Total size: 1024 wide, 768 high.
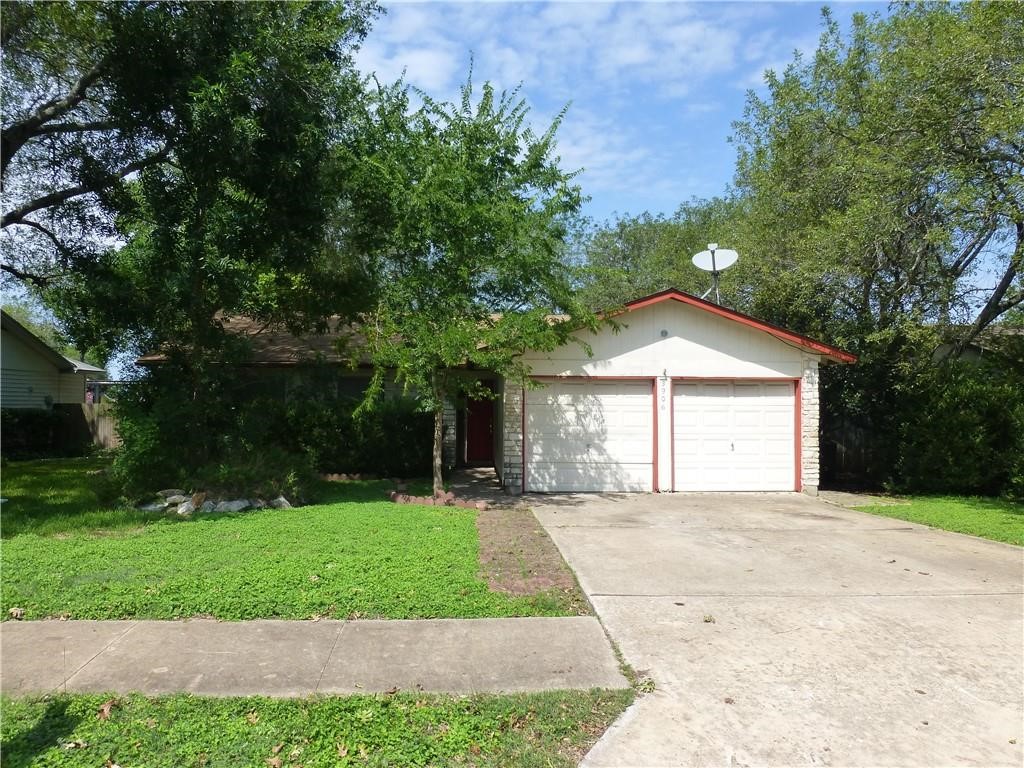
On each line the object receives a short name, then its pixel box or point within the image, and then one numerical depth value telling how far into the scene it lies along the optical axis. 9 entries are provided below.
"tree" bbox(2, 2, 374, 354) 9.31
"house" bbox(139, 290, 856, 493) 13.23
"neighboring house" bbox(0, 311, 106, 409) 20.80
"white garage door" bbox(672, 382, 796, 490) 13.38
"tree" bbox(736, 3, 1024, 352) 11.31
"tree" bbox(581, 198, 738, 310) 29.90
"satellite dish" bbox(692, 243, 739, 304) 14.08
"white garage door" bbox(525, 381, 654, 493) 13.26
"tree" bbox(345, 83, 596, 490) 10.53
